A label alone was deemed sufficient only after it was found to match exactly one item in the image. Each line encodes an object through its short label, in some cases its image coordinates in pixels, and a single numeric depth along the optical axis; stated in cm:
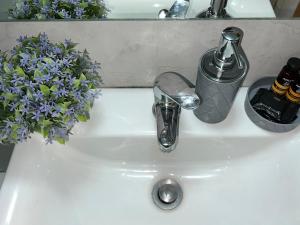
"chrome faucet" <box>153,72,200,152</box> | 60
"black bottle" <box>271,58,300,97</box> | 63
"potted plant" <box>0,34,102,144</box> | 55
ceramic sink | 67
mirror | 62
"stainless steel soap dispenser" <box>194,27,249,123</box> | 56
